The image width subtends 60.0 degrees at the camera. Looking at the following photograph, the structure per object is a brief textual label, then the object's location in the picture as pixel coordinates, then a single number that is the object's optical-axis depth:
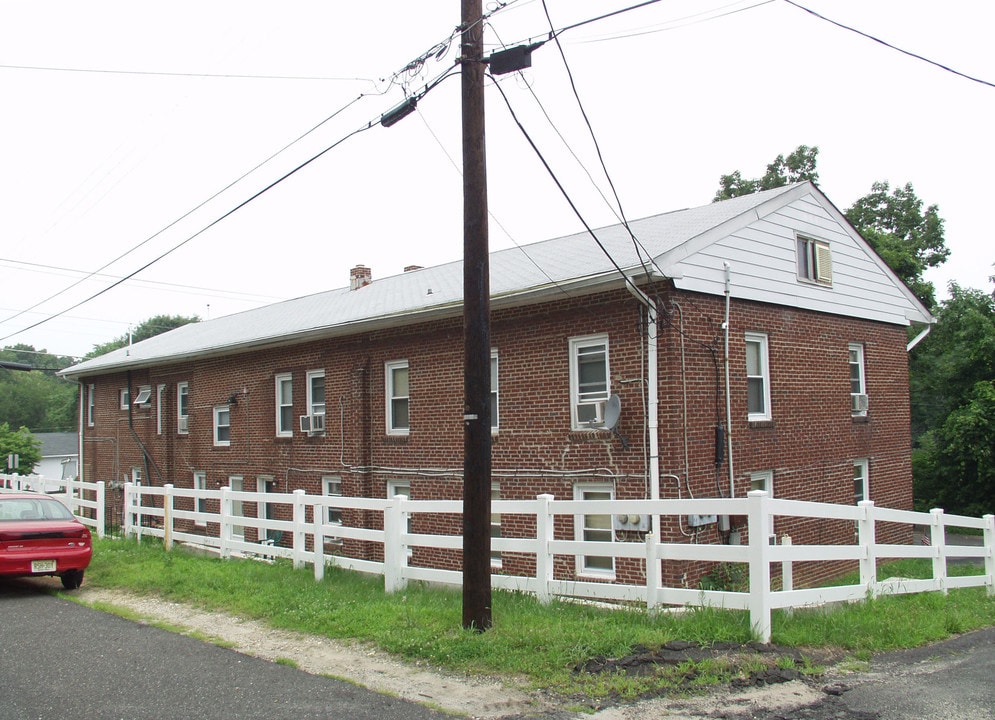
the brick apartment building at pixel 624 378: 13.12
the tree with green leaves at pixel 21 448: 43.22
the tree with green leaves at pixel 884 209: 36.62
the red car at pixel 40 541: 11.70
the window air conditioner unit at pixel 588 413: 13.57
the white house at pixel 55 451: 58.94
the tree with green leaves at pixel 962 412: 24.44
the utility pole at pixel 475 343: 8.32
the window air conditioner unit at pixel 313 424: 19.16
